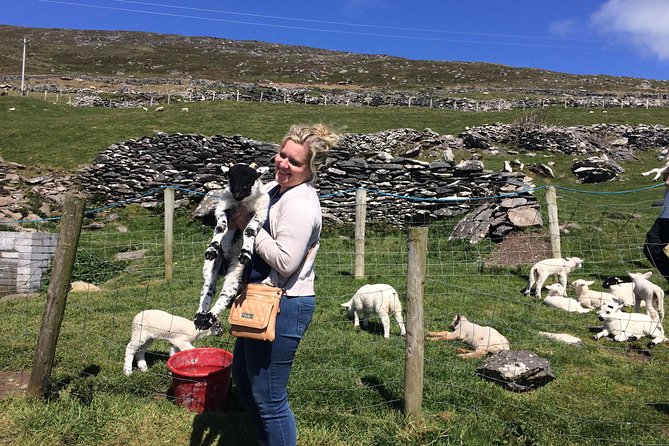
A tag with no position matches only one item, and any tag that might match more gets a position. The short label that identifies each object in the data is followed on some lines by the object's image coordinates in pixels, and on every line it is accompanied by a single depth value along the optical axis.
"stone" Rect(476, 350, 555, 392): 4.81
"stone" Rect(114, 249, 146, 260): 11.63
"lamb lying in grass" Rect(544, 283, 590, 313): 7.92
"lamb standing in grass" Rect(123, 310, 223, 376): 5.08
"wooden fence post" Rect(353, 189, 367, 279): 9.87
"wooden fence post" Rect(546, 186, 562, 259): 10.23
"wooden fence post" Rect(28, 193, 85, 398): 4.14
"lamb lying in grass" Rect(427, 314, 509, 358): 5.77
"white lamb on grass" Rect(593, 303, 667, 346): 6.47
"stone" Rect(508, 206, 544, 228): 11.90
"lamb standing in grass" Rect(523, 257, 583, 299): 8.80
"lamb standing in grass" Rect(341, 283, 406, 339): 6.46
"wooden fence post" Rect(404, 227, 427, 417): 3.84
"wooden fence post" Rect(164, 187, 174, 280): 9.77
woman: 2.75
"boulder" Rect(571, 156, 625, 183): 18.43
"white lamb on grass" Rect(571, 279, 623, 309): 8.12
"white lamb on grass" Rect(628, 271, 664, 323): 6.91
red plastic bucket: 4.16
